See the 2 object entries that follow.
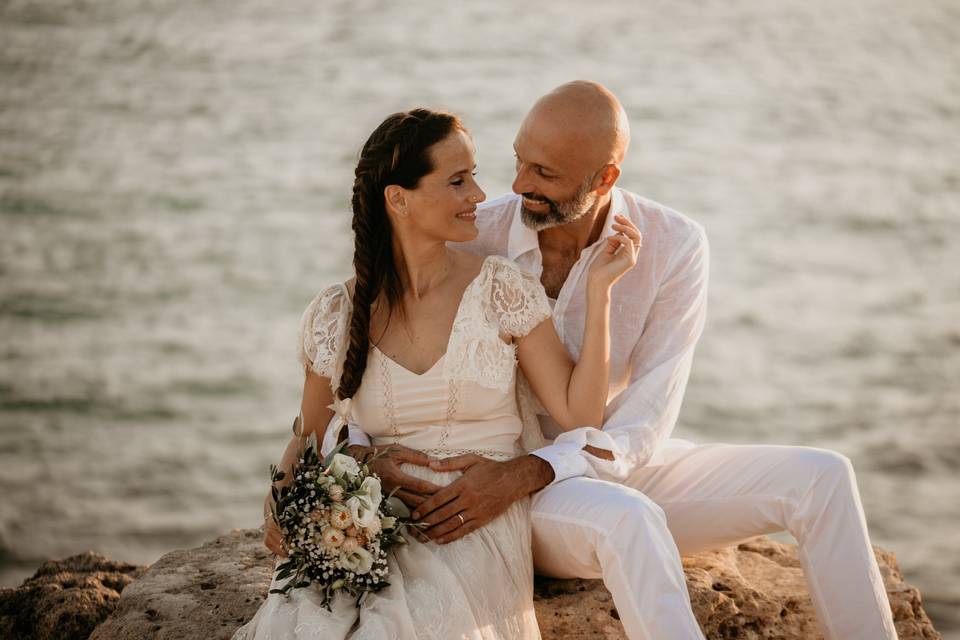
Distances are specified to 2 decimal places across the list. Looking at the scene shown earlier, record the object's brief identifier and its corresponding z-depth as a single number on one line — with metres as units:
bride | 3.93
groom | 3.57
